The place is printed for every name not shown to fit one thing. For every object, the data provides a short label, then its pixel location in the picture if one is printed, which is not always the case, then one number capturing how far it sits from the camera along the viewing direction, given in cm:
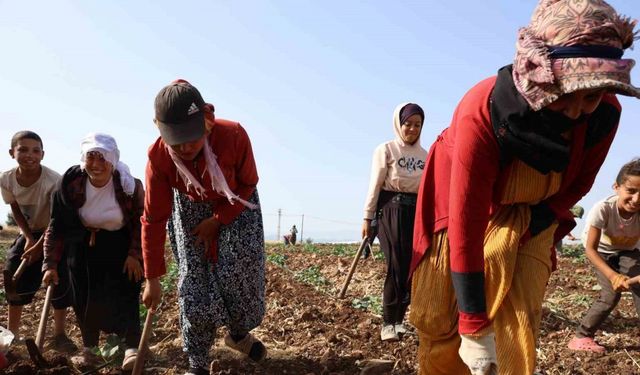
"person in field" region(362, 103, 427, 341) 417
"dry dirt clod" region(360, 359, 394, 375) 341
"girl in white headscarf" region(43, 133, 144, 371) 380
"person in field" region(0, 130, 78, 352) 439
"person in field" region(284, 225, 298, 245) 2419
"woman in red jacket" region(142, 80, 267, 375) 303
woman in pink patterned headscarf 154
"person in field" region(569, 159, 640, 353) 386
